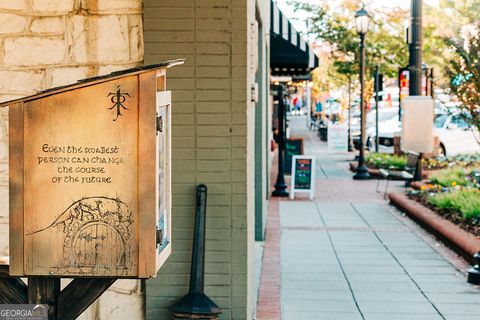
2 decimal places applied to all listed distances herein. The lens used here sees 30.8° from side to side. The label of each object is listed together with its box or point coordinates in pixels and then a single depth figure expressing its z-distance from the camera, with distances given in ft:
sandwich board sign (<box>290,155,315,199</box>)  57.00
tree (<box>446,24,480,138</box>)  41.14
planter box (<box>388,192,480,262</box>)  33.93
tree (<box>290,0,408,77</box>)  107.34
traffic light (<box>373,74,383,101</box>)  92.84
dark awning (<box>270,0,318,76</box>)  50.52
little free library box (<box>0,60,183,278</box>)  12.03
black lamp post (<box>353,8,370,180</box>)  73.10
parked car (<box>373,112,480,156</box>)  101.40
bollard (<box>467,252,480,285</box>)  29.16
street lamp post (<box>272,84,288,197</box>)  58.85
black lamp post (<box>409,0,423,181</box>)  59.00
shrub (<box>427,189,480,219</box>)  40.11
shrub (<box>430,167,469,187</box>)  55.83
